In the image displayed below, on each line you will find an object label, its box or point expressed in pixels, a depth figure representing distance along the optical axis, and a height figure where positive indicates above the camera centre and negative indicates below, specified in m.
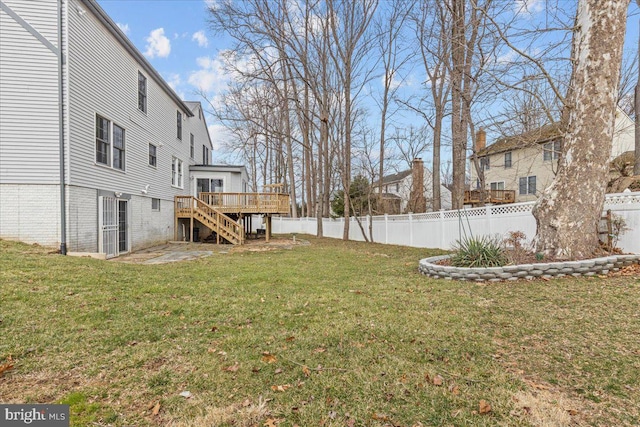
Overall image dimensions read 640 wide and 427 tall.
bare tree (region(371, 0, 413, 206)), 13.72 +7.37
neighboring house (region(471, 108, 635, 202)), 19.91 +3.46
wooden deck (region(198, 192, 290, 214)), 14.79 +0.56
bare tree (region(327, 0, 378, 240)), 14.09 +7.93
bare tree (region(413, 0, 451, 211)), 11.52 +5.79
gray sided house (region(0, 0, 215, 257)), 7.71 +2.37
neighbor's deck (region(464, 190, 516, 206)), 20.31 +1.11
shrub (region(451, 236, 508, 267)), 5.78 -0.81
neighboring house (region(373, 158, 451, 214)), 17.47 +2.06
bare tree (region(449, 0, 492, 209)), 10.52 +4.04
